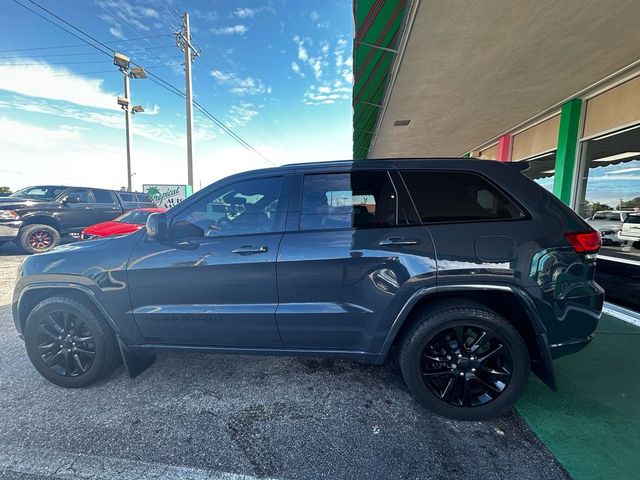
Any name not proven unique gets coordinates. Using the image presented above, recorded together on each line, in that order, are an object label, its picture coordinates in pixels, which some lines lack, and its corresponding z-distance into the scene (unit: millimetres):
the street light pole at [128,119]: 18297
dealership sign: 14702
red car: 6559
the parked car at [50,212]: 7910
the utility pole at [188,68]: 13438
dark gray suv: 1957
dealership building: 3539
